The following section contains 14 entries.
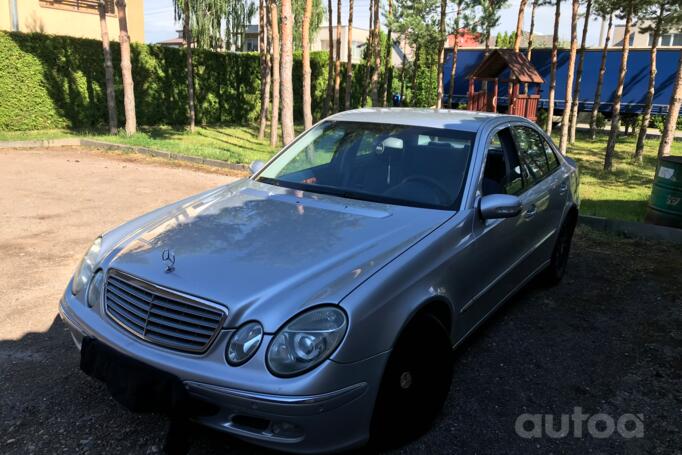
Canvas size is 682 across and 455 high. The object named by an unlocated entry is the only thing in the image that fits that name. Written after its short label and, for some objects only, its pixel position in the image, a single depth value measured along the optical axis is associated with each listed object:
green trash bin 6.77
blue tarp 22.98
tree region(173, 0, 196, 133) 16.43
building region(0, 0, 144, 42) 21.42
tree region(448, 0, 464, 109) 22.77
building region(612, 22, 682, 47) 41.47
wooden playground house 18.75
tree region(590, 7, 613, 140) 15.95
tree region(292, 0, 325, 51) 31.08
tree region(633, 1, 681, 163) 13.80
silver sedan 2.28
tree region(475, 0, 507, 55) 22.45
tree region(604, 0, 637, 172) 13.18
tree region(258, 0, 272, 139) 17.30
